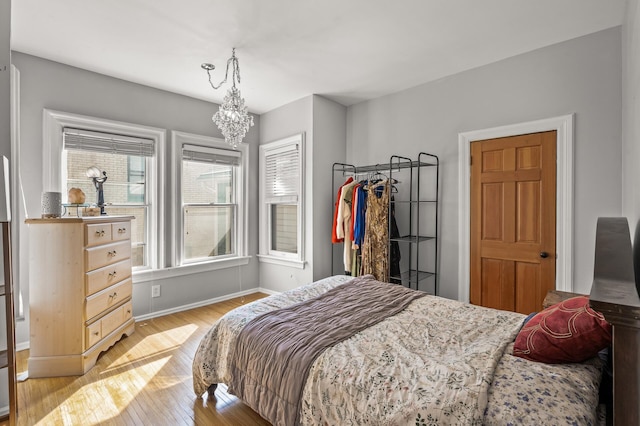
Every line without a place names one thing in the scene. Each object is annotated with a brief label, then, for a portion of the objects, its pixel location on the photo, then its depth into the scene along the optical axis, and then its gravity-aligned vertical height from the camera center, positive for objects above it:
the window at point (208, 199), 3.90 +0.14
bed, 1.08 -0.70
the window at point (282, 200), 4.11 +0.12
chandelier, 2.53 +0.74
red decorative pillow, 1.23 -0.52
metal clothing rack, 3.43 -0.08
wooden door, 2.78 -0.11
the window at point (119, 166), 3.00 +0.45
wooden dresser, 2.40 -0.68
